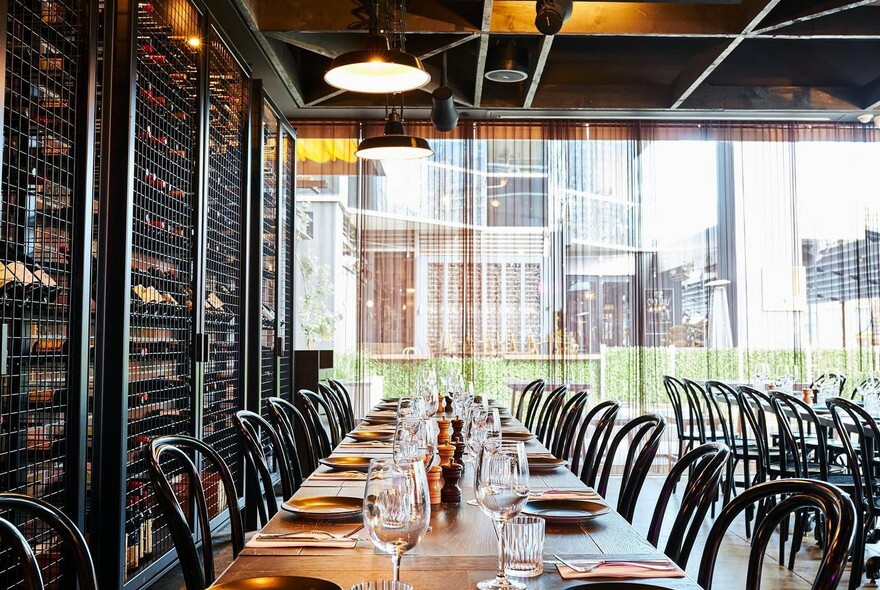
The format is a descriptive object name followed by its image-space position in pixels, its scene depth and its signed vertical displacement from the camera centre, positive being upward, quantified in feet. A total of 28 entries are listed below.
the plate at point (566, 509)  6.95 -1.50
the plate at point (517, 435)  12.56 -1.51
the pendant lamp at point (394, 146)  16.63 +3.78
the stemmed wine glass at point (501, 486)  5.29 -0.94
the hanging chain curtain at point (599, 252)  25.34 +2.50
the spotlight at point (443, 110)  20.15 +5.65
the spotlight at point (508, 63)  20.74 +6.65
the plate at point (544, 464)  9.77 -1.50
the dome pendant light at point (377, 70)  11.16 +3.68
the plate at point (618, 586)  5.00 -1.48
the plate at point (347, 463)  9.76 -1.49
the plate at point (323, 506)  7.06 -1.49
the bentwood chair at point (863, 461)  13.02 -2.00
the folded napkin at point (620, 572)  5.38 -1.52
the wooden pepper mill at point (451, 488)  7.82 -1.41
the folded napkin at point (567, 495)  7.80 -1.49
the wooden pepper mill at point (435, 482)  7.85 -1.43
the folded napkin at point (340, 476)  9.11 -1.52
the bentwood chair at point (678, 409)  20.75 -1.85
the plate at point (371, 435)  12.51 -1.49
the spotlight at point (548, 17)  15.96 +5.95
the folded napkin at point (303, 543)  6.15 -1.51
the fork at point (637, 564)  5.51 -1.52
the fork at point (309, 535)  6.41 -1.52
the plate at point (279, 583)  5.02 -1.47
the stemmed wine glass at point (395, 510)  4.52 -0.93
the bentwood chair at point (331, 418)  15.72 -1.57
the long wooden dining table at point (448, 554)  5.38 -1.54
